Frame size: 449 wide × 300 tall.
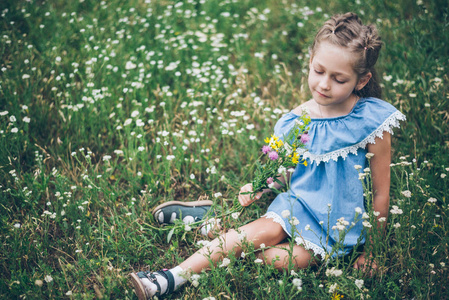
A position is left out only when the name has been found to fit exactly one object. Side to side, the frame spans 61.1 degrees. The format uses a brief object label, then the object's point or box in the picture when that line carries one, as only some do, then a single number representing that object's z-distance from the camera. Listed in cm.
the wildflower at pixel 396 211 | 190
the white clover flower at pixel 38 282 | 195
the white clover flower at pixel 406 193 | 192
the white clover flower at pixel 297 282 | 169
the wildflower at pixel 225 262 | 196
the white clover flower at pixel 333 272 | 180
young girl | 209
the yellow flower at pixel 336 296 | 190
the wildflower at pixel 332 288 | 182
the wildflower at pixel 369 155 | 206
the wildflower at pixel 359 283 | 183
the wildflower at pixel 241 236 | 212
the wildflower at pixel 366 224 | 191
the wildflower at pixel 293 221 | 191
